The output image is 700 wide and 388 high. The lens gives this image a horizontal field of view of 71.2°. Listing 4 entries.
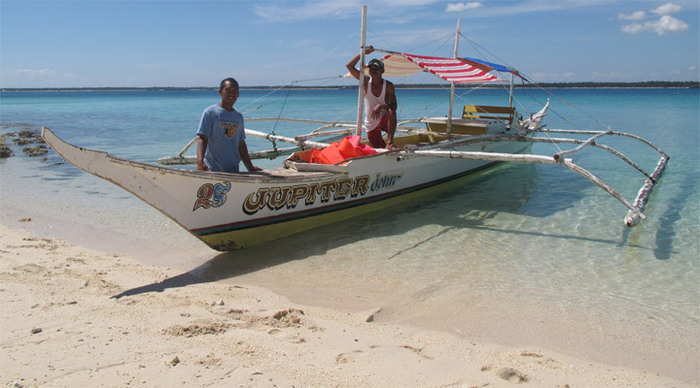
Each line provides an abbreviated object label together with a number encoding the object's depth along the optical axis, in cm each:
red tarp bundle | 649
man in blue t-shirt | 491
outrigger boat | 462
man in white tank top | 700
